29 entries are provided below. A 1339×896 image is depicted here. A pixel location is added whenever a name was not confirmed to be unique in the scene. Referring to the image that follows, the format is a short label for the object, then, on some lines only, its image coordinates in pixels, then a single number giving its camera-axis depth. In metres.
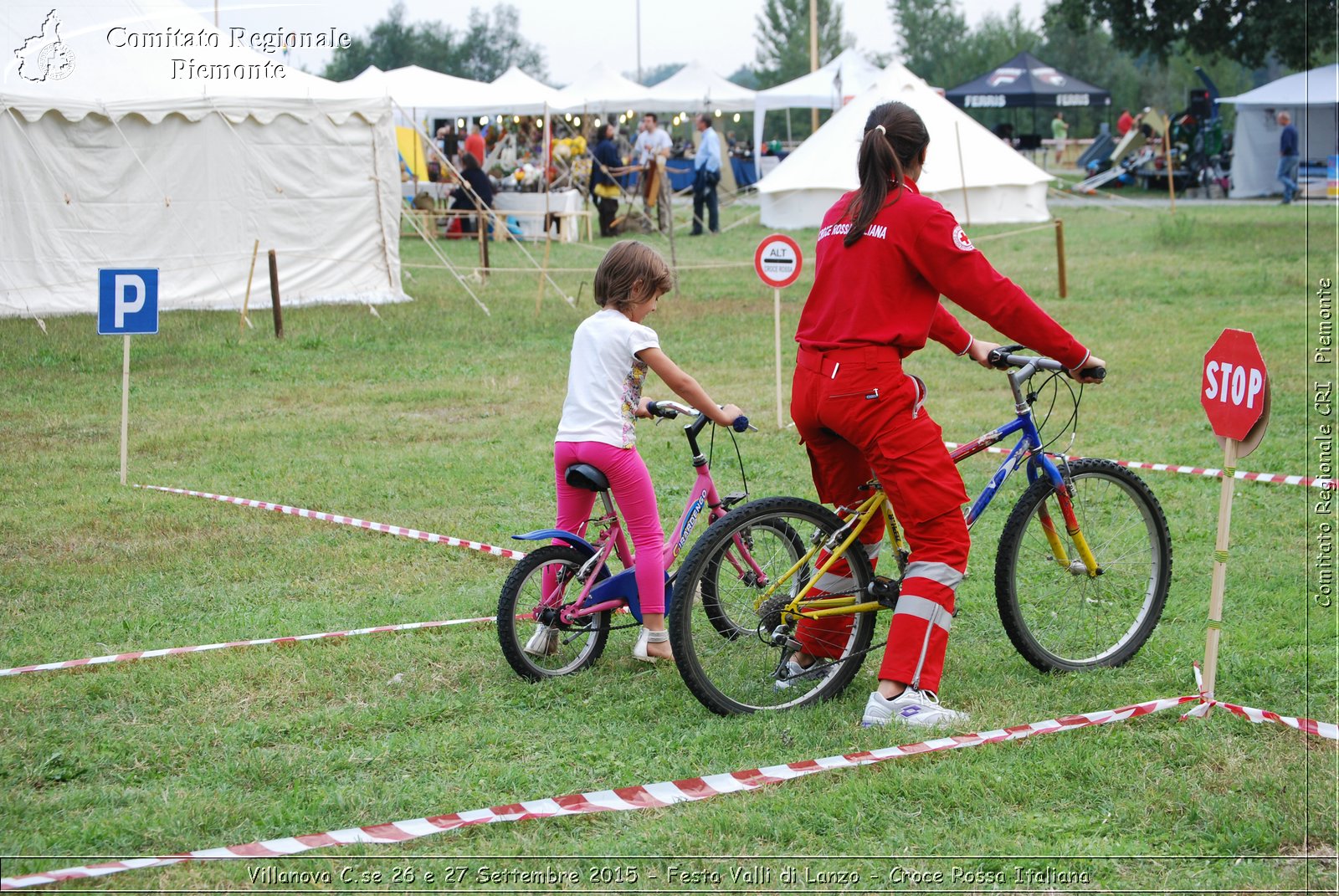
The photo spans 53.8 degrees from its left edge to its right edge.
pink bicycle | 4.81
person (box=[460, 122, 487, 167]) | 26.70
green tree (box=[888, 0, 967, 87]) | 97.88
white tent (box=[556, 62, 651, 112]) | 33.34
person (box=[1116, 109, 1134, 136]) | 42.34
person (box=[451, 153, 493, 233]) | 22.14
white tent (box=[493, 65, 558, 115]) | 29.20
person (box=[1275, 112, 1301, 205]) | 30.03
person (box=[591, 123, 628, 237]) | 24.77
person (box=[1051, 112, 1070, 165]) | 50.50
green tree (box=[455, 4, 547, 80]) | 93.88
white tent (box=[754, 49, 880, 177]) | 35.81
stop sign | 4.17
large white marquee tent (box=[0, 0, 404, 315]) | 14.26
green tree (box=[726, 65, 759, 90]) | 105.50
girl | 4.74
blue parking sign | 7.94
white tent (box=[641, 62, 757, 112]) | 35.16
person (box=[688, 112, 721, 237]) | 24.00
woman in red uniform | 4.22
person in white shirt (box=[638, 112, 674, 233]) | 25.88
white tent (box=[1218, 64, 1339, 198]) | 32.03
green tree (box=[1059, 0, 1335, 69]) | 31.81
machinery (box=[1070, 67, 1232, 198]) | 35.16
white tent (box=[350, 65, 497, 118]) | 29.61
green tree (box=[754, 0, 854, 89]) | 97.06
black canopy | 42.38
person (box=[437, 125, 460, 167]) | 28.02
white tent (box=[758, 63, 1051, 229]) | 24.53
